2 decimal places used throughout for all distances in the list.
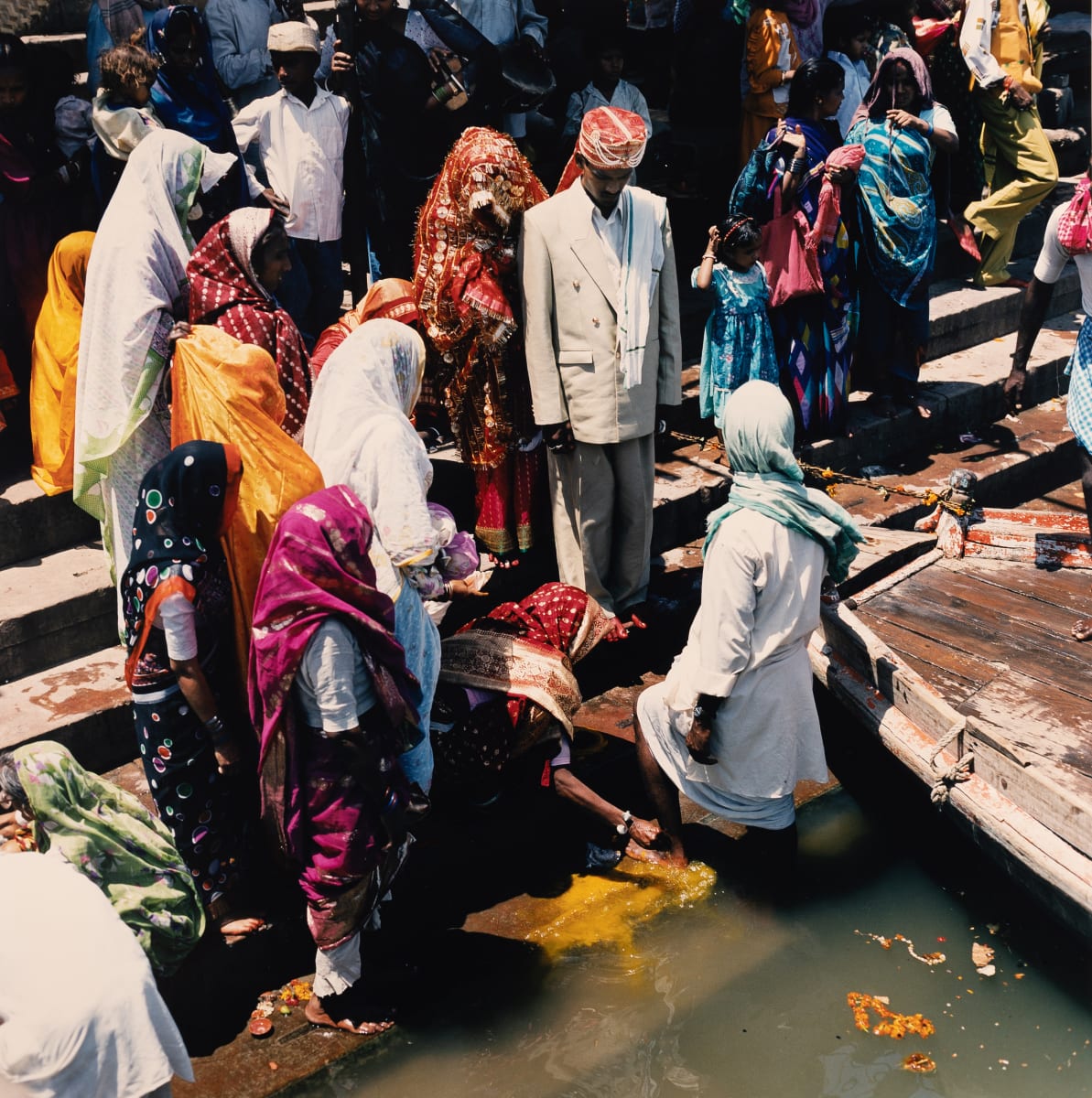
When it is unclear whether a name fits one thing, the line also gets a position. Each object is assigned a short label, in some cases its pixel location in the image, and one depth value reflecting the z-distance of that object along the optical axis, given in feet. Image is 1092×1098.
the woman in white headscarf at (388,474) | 15.05
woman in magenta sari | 12.95
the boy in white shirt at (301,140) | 21.72
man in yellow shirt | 30.99
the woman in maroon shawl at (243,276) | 16.92
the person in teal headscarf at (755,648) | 14.78
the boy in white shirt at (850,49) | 28.07
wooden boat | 15.30
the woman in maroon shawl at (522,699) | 16.21
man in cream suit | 19.03
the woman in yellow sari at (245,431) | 14.93
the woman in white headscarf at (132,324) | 16.88
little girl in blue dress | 22.41
